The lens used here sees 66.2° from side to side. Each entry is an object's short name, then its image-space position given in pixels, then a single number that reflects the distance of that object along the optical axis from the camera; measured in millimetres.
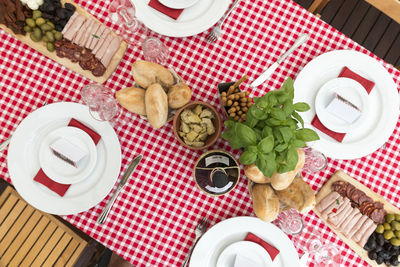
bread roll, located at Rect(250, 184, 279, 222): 1224
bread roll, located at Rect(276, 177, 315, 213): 1225
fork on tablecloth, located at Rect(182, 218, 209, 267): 1420
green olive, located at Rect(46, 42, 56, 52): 1368
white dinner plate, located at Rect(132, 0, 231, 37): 1386
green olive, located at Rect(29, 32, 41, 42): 1354
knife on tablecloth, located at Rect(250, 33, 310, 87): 1430
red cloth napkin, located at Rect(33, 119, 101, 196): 1359
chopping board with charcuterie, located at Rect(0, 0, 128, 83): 1343
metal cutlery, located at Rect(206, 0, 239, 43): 1435
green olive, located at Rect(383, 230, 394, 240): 1384
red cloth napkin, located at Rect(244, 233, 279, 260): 1368
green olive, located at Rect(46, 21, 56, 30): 1346
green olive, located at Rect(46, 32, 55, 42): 1343
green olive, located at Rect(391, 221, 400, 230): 1380
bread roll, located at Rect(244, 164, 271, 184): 1183
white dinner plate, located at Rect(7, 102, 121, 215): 1358
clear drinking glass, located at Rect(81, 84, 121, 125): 1293
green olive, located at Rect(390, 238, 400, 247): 1374
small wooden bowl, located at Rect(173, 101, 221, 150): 1249
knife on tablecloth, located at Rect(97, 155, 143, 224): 1393
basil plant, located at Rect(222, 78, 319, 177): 979
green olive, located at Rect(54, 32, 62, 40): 1352
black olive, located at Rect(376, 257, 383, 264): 1399
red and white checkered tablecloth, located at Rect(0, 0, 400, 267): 1447
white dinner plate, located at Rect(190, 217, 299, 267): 1382
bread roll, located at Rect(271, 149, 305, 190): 1149
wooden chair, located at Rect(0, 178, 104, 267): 1912
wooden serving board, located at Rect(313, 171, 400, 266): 1425
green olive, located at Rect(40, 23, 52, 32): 1337
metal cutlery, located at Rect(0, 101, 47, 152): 1388
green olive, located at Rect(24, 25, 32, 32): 1350
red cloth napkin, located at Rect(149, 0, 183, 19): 1394
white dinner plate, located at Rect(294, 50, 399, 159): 1395
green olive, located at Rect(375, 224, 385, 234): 1399
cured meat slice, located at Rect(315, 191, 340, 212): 1411
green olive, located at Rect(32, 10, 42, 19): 1333
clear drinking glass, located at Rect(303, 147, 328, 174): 1381
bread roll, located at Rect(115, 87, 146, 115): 1218
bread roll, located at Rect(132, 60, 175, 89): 1229
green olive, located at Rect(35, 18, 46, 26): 1332
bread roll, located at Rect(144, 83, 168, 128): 1175
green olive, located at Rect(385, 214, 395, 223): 1406
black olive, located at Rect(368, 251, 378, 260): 1399
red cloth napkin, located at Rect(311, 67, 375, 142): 1392
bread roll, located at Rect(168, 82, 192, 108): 1207
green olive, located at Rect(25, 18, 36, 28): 1338
